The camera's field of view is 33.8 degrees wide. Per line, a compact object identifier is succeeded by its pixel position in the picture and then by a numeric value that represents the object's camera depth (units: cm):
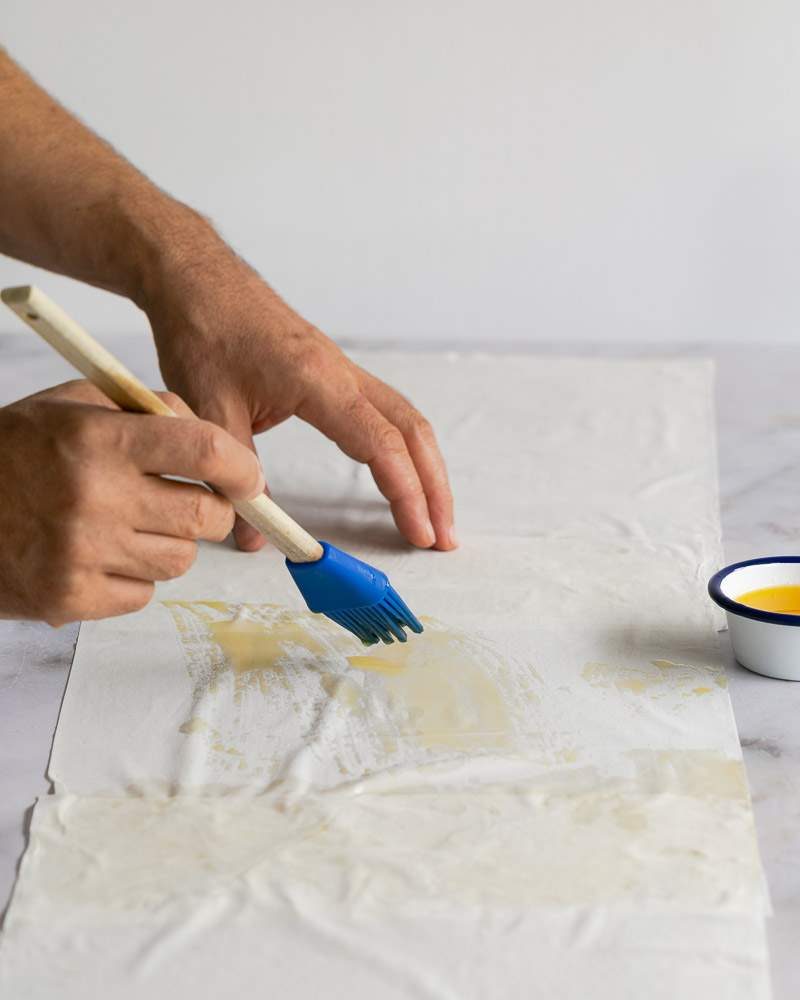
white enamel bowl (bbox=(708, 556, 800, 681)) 99
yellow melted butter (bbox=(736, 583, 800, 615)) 103
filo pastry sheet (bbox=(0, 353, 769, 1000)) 75
